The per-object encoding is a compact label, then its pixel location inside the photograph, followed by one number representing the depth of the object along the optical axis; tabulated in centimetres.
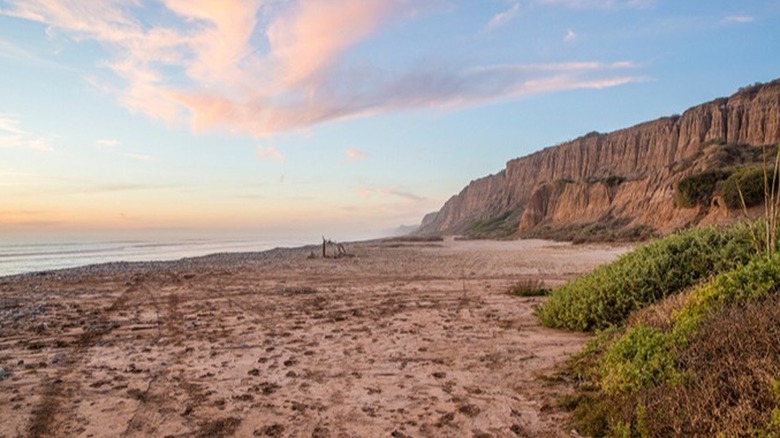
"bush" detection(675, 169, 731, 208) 3391
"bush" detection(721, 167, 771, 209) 2905
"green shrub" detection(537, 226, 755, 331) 670
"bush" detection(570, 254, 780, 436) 310
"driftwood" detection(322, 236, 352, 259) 3023
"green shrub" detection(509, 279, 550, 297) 1166
